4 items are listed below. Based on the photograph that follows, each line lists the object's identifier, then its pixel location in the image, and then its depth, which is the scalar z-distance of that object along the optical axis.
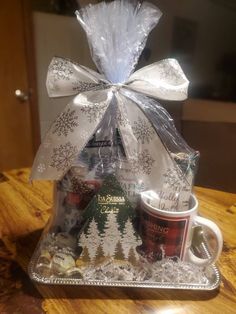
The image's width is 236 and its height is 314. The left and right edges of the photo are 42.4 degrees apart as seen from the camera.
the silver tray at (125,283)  0.47
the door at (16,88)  1.79
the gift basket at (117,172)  0.48
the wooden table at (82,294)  0.43
